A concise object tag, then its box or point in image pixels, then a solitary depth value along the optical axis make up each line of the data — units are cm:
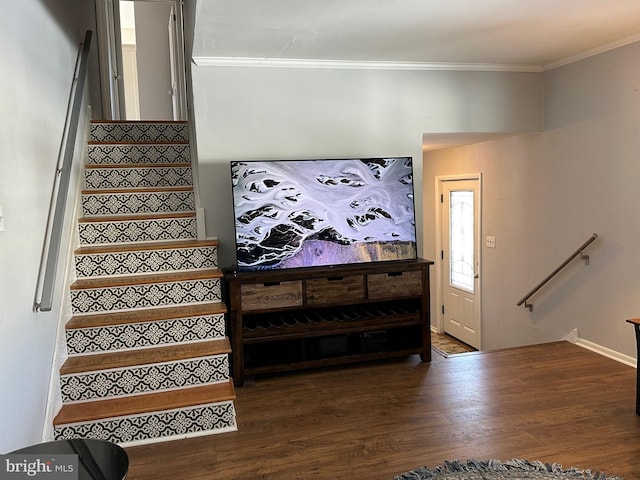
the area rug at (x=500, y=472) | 238
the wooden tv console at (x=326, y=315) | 359
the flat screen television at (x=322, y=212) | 366
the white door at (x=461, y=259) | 571
